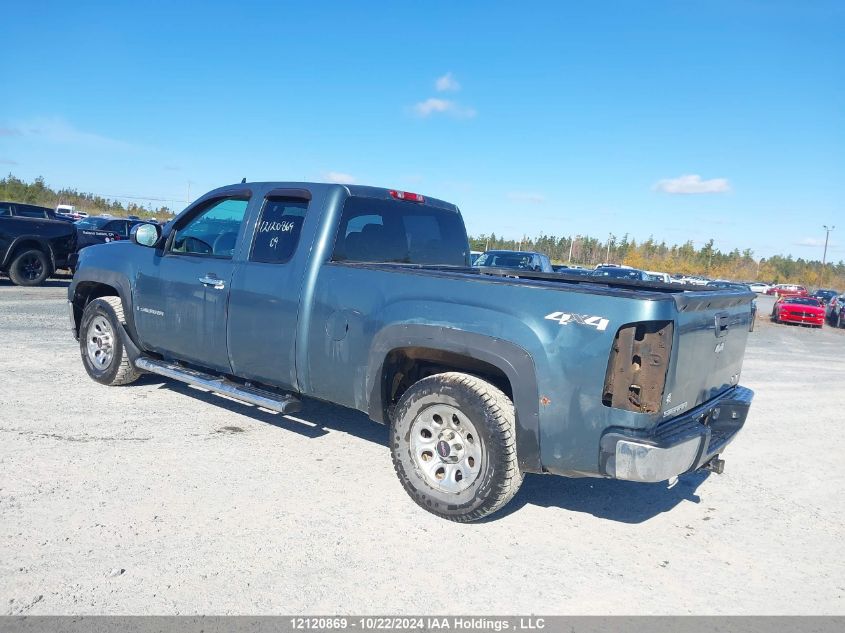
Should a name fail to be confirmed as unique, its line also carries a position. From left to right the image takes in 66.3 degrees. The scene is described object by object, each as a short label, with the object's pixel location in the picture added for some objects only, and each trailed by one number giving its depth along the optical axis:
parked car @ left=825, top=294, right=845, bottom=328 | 25.36
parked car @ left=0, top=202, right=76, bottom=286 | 13.98
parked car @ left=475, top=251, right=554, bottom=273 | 16.75
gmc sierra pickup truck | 3.30
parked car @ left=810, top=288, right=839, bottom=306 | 45.33
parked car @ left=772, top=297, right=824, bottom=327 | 23.84
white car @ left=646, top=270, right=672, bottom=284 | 27.57
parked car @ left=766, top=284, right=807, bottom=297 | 51.28
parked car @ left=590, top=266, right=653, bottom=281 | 18.44
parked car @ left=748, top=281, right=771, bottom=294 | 61.22
